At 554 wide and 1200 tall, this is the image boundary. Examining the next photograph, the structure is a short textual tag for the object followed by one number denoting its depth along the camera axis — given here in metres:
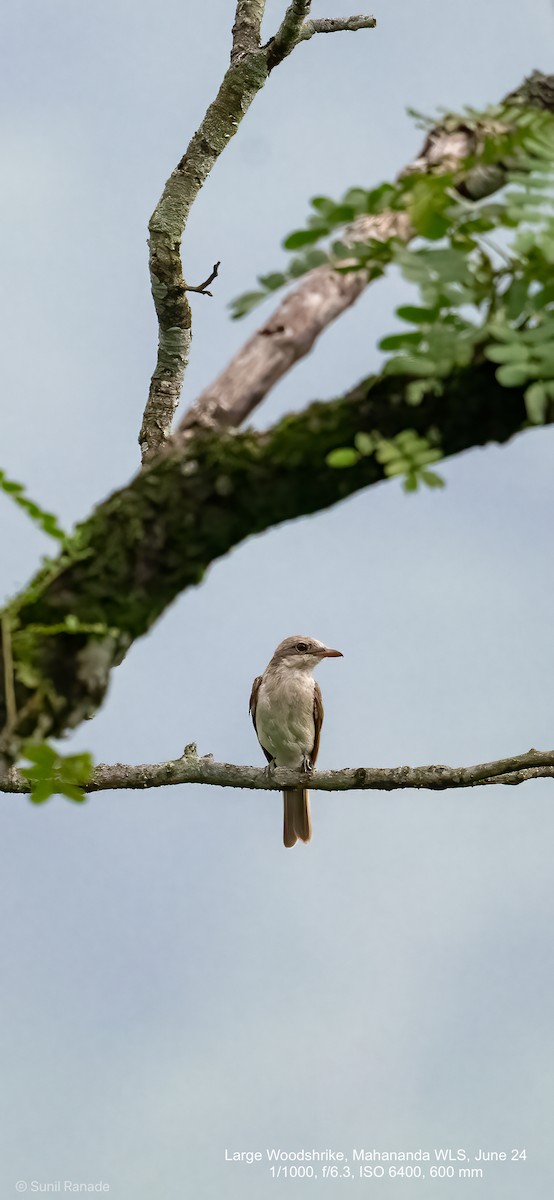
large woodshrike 22.72
